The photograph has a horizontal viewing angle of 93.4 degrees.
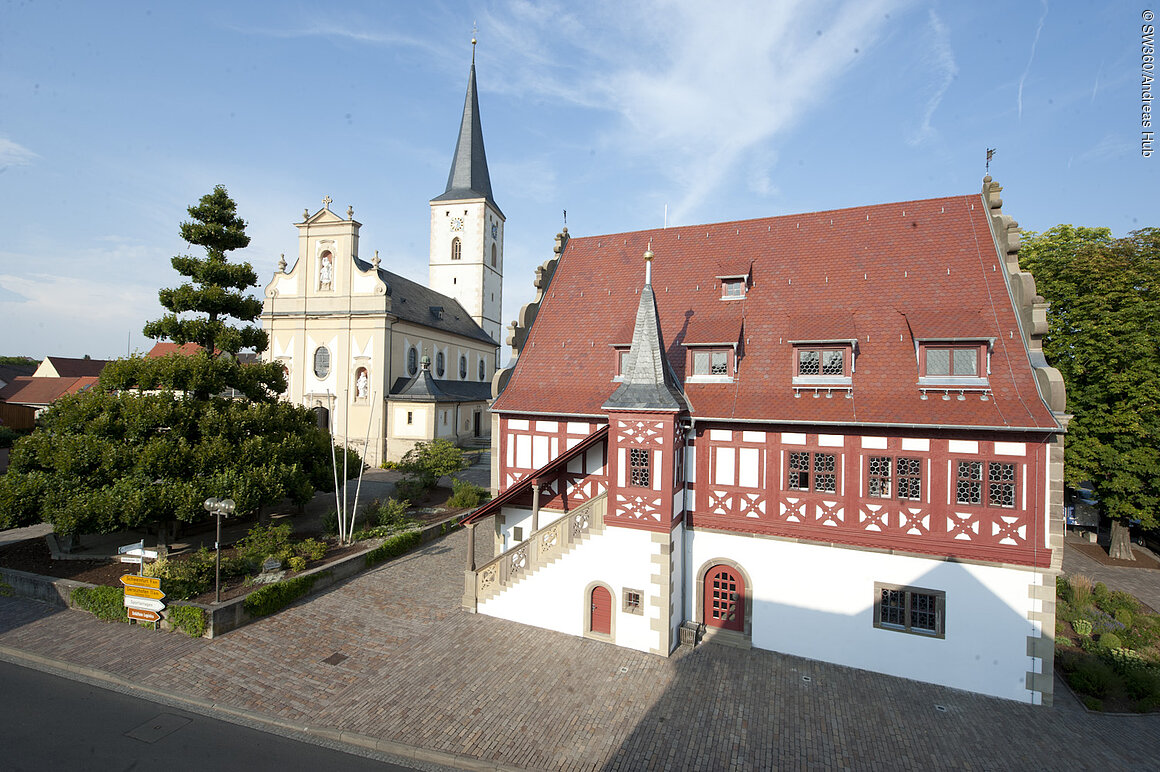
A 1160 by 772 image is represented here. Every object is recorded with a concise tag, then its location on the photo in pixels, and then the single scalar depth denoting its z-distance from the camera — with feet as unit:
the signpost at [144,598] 45.93
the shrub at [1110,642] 47.57
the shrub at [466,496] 85.15
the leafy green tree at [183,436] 52.44
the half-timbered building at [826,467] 41.19
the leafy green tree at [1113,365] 67.72
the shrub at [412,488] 86.74
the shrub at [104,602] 47.83
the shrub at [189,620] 44.65
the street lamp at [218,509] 45.96
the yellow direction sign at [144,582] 46.19
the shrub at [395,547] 61.57
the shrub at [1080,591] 57.11
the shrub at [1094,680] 41.73
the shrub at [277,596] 47.29
